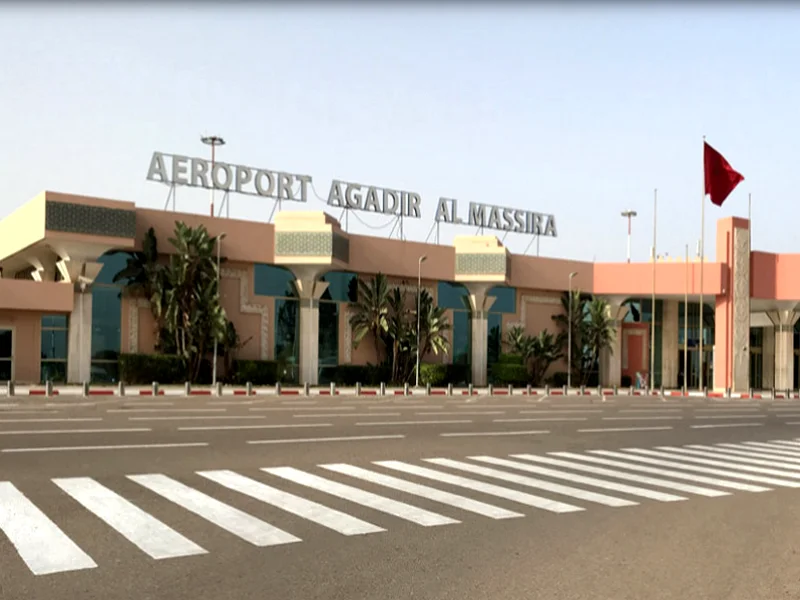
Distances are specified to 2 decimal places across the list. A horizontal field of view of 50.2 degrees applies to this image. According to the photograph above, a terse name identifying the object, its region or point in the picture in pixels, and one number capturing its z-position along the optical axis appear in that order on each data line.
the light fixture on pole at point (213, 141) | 51.19
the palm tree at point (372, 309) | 44.66
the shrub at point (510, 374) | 48.09
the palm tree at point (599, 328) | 51.19
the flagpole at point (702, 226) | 46.91
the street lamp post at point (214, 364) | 37.91
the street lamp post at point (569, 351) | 48.97
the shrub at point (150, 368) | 37.44
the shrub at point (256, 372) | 40.06
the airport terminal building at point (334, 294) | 36.53
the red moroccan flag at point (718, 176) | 46.03
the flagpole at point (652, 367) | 49.51
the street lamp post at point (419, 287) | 45.17
